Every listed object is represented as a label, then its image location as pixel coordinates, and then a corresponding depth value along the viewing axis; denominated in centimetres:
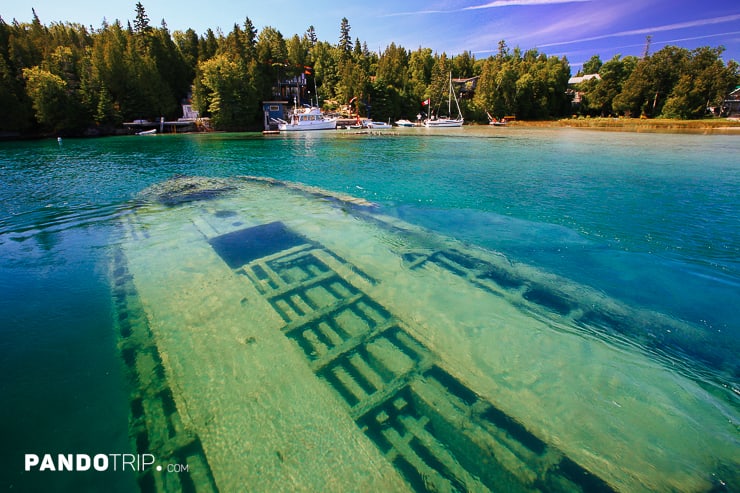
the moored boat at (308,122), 7038
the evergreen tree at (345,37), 10625
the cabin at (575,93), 10222
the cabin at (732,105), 7725
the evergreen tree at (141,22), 8231
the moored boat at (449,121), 8462
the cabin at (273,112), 7606
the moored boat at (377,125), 7738
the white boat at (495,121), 8800
